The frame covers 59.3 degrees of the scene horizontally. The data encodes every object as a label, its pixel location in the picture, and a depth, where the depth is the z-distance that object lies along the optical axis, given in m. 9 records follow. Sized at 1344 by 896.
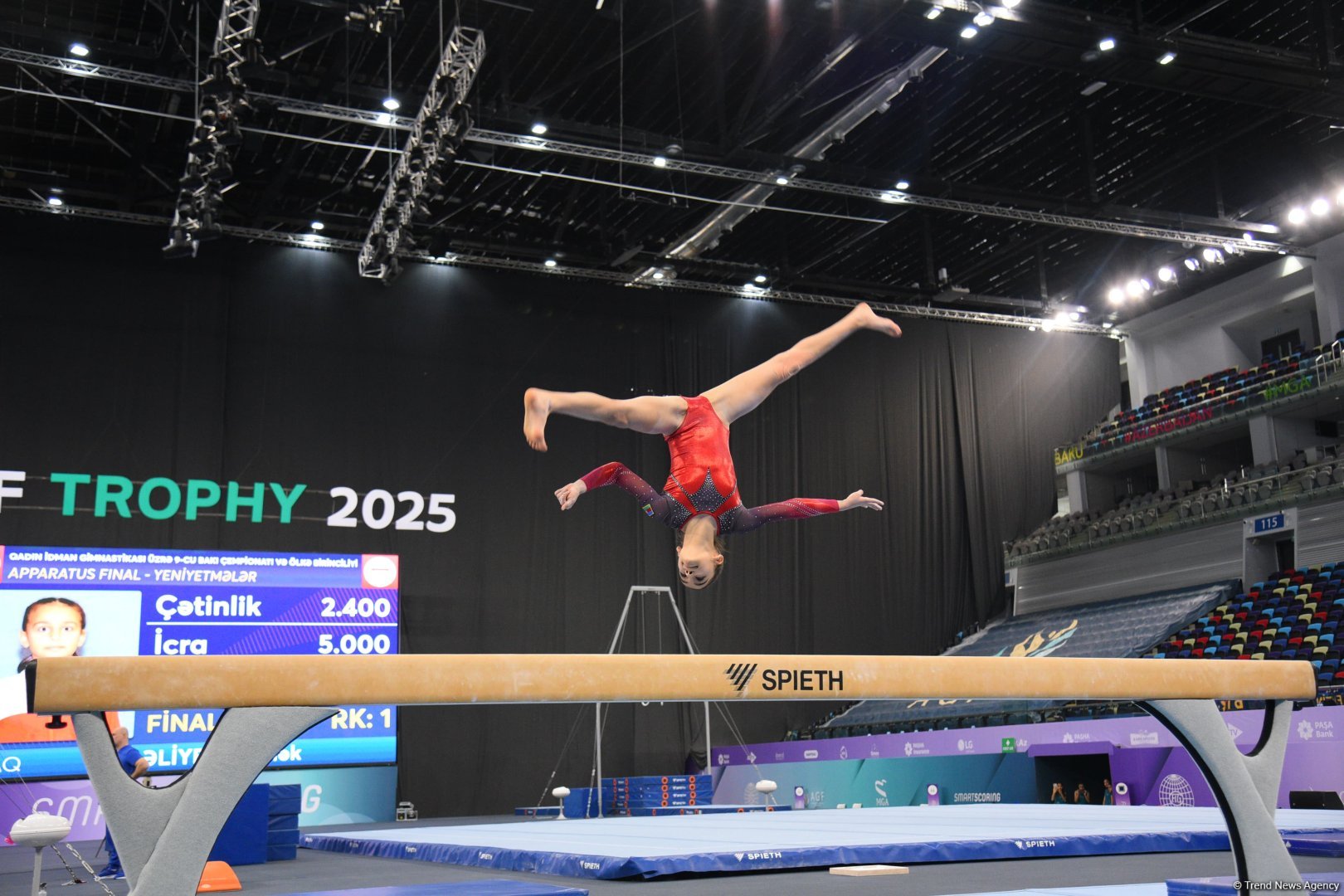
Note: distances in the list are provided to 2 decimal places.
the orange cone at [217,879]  5.18
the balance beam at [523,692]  2.51
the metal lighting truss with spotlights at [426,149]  10.17
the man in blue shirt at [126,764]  6.51
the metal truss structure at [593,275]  14.09
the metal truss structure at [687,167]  10.96
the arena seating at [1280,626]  11.80
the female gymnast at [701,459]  5.97
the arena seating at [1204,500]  14.39
